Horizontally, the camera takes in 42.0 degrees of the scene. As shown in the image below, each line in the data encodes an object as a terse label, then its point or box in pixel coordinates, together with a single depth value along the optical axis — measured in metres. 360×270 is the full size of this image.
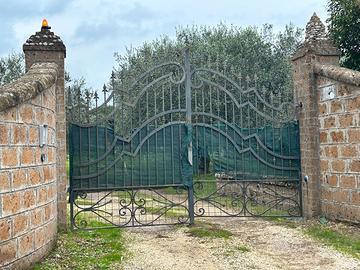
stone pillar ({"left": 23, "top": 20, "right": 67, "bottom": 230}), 7.55
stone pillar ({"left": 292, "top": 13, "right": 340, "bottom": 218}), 8.59
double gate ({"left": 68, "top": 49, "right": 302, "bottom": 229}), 7.94
